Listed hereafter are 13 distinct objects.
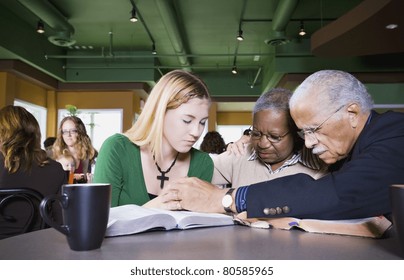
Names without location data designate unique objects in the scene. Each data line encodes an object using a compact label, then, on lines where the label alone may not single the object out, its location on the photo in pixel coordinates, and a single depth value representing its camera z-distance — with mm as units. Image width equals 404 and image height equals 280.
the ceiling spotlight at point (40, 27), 7637
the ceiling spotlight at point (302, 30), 8280
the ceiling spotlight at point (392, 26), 5887
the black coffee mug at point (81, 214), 723
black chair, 1898
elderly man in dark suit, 1000
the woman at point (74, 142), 4406
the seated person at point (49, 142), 5815
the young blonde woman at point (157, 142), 1475
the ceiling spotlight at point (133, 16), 7125
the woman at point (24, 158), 2273
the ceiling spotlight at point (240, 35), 8336
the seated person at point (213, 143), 5098
